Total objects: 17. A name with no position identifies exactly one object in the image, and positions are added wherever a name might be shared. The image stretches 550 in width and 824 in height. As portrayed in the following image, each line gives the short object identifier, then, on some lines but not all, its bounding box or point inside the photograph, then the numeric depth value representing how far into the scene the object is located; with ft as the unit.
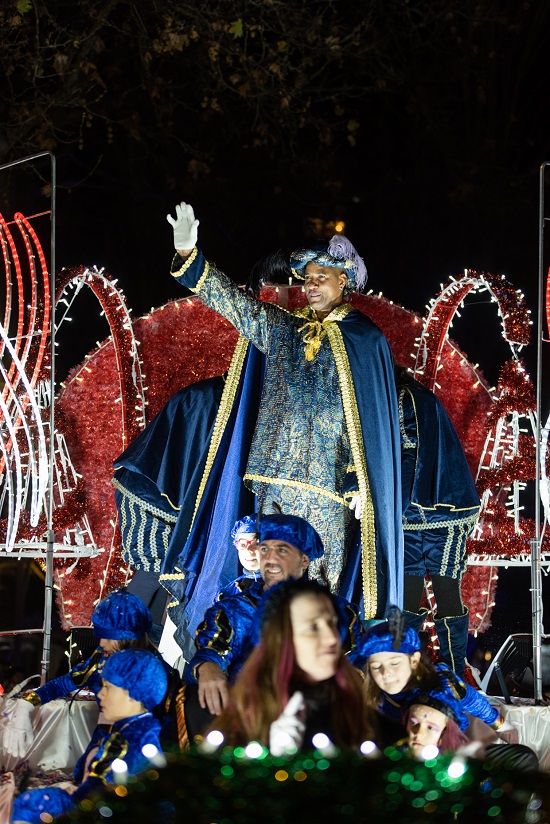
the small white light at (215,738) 10.88
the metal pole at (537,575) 17.83
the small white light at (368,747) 10.37
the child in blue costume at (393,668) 13.16
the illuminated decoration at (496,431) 19.11
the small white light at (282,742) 10.53
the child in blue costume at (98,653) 14.35
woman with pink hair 10.90
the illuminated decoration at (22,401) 18.12
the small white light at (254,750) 8.97
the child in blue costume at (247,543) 15.72
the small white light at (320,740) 10.34
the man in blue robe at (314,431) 16.03
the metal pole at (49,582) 17.66
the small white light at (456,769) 8.50
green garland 8.36
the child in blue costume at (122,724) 11.73
